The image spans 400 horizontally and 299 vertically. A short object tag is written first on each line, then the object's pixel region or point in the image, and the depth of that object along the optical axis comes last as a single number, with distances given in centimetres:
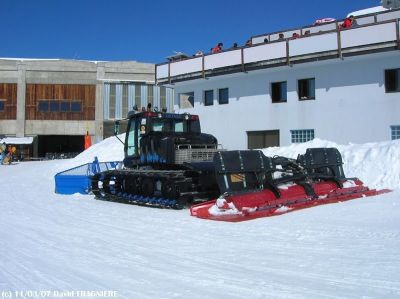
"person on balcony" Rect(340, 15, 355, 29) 1885
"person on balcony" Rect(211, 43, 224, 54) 2291
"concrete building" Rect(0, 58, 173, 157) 4694
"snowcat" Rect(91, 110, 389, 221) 904
